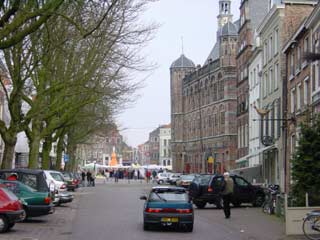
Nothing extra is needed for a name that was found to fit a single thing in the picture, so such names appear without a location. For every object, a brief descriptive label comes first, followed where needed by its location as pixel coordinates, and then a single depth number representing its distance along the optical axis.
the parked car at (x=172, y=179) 61.34
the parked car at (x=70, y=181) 46.66
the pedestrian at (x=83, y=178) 68.50
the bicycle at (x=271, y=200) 27.15
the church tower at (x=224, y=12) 122.38
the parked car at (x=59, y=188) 30.28
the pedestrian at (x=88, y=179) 65.38
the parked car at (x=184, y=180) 49.21
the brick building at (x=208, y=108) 95.00
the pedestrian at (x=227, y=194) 25.67
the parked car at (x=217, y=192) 31.73
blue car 20.14
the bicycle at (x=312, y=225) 17.67
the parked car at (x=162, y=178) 70.54
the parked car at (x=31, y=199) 21.09
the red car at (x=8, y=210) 18.09
